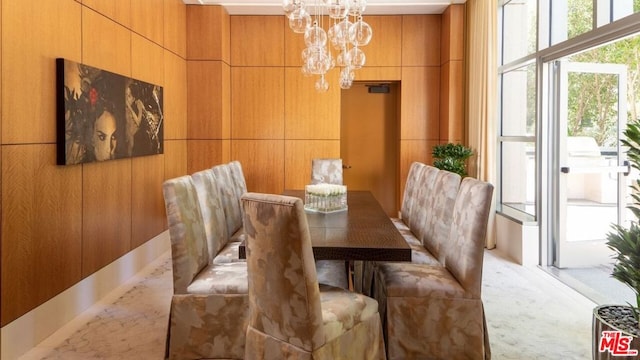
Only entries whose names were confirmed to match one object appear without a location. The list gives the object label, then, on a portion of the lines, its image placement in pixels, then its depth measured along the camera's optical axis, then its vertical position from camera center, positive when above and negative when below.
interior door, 7.36 +0.35
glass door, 4.46 -0.01
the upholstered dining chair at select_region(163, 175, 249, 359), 2.81 -0.85
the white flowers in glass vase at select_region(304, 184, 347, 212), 3.61 -0.25
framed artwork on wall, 3.46 +0.41
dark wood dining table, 2.51 -0.41
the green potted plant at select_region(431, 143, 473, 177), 5.96 +0.09
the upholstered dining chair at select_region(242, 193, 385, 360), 2.04 -0.58
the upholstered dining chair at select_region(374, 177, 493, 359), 2.80 -0.86
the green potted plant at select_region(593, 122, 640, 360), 2.30 -0.77
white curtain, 5.73 +0.90
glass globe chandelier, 3.56 +1.00
